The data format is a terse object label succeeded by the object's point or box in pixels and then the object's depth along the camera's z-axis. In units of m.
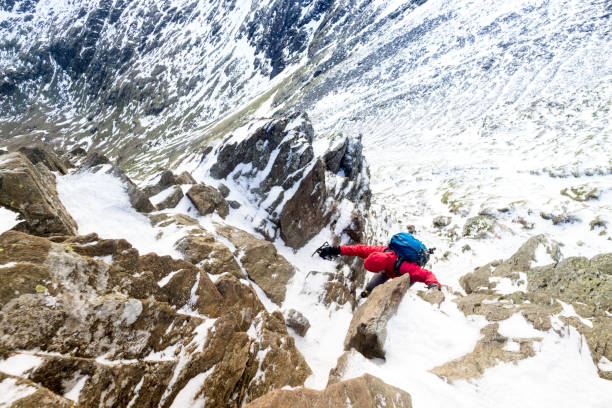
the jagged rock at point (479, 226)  18.42
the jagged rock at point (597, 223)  15.29
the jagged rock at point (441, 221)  21.90
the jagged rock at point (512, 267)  11.71
